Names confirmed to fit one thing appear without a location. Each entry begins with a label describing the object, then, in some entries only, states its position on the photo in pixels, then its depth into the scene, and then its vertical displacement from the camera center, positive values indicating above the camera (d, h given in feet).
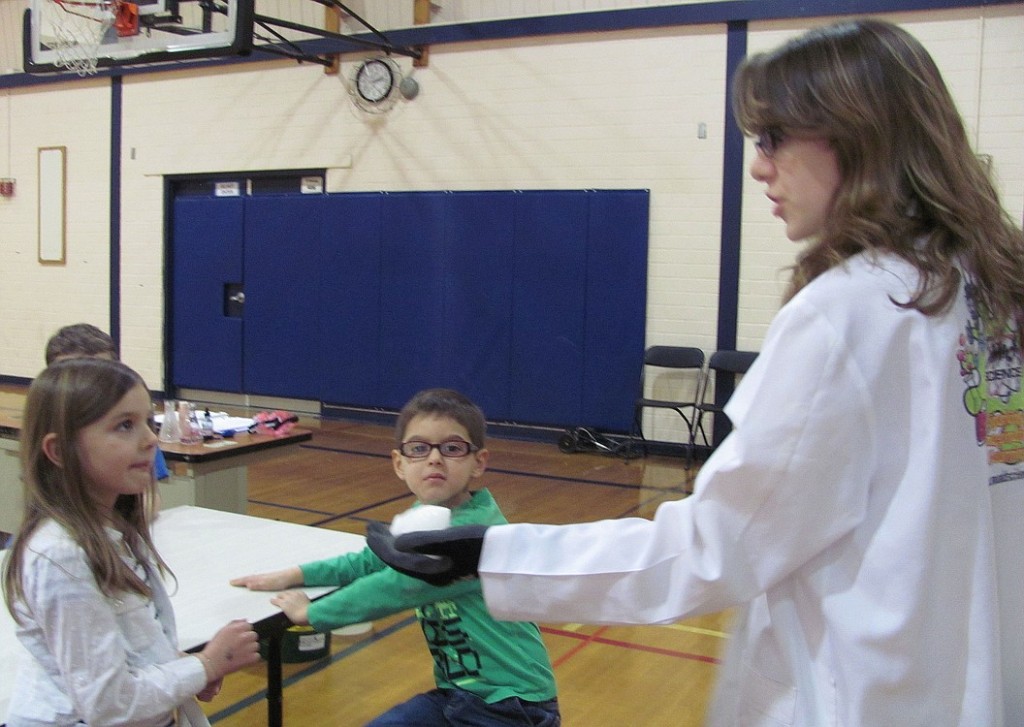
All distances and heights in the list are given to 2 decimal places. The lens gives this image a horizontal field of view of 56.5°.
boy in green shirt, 5.71 -2.10
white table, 5.86 -2.13
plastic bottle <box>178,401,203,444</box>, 12.40 -1.96
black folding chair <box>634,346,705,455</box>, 24.89 -2.38
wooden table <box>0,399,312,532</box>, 11.78 -2.48
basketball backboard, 21.91 +5.84
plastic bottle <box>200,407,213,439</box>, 12.71 -1.99
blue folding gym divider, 26.35 -0.47
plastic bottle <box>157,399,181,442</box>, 12.36 -1.98
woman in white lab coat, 3.10 -0.54
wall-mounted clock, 29.01 +6.06
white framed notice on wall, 35.73 +2.69
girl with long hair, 4.68 -1.55
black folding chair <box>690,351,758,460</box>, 24.12 -2.35
